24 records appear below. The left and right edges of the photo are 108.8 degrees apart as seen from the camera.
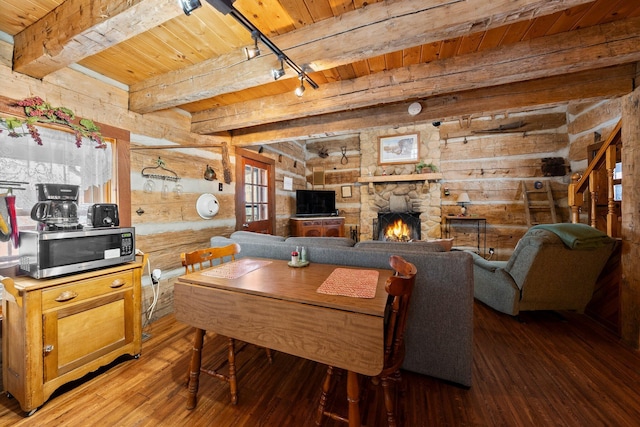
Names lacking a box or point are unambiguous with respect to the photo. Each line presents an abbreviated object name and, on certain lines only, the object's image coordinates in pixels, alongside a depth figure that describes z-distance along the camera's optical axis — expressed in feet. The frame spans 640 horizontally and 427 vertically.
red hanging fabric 4.81
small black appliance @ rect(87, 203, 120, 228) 5.64
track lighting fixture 3.51
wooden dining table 3.39
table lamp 14.23
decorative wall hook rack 7.76
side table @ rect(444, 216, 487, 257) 14.58
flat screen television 15.96
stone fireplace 15.53
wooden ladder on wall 13.38
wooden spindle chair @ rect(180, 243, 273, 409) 4.50
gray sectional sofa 4.81
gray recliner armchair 6.63
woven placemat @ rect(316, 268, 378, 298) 3.93
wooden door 11.42
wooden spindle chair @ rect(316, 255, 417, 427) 3.40
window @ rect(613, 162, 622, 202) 9.21
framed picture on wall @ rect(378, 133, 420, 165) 15.79
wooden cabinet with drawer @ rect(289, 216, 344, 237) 15.05
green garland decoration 5.10
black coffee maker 4.87
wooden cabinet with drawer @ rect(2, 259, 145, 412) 4.32
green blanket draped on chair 6.44
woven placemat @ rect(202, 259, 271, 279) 4.98
